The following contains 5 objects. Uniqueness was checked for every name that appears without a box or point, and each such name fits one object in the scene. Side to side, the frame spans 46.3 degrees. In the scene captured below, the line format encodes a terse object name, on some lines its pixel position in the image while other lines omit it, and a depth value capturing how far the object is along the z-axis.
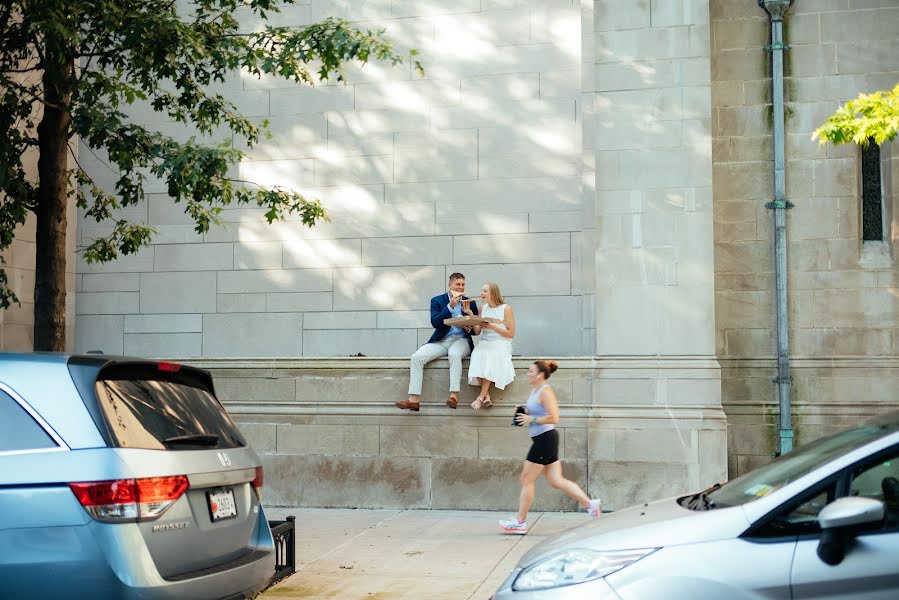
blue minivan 4.96
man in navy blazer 12.21
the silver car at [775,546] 4.22
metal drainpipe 12.24
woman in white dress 11.96
